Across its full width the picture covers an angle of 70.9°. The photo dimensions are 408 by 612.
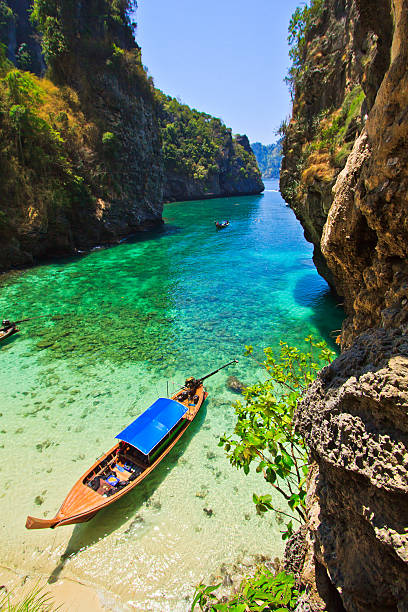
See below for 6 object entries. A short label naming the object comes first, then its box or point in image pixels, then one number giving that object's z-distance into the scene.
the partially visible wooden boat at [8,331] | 15.20
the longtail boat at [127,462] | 7.18
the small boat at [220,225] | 45.16
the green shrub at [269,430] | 3.61
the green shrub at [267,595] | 2.77
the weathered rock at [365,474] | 2.27
